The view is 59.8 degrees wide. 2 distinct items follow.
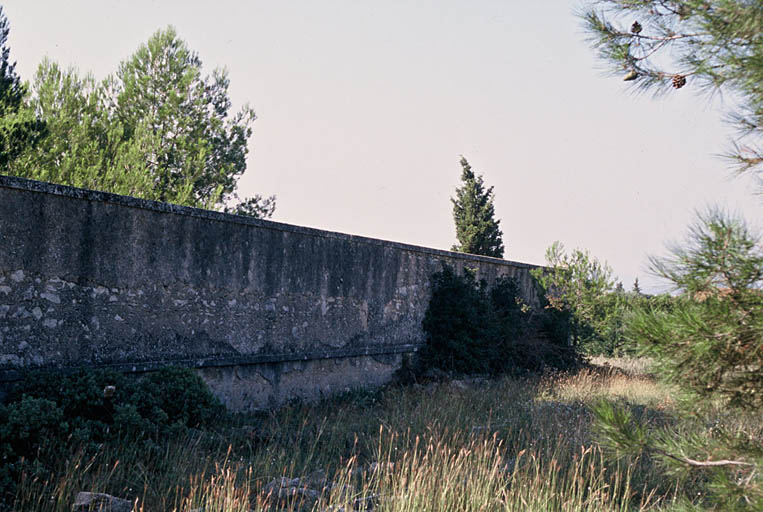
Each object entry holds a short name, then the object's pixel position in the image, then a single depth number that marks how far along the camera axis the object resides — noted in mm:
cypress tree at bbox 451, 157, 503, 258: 29141
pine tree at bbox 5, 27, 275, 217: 23766
